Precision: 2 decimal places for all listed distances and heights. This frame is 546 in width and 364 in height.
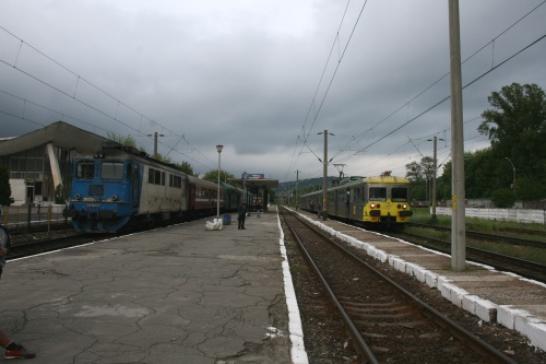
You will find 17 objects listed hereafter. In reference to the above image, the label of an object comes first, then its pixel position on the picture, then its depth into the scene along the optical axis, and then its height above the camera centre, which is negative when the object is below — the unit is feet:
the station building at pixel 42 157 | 152.05 +16.43
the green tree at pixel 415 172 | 396.57 +30.20
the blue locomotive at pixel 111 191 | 58.08 +1.66
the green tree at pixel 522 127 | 208.33 +36.49
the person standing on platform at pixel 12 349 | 14.51 -4.36
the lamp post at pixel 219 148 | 81.94 +9.71
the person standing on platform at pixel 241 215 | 76.84 -1.37
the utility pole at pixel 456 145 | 32.76 +4.37
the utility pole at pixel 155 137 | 123.72 +17.23
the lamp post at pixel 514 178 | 201.73 +13.15
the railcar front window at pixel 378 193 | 80.94 +2.53
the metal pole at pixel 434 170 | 109.89 +9.14
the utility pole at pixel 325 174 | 115.03 +7.95
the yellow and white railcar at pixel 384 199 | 80.59 +1.50
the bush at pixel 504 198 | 186.67 +4.52
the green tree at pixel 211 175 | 404.12 +26.57
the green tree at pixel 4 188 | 122.48 +3.81
